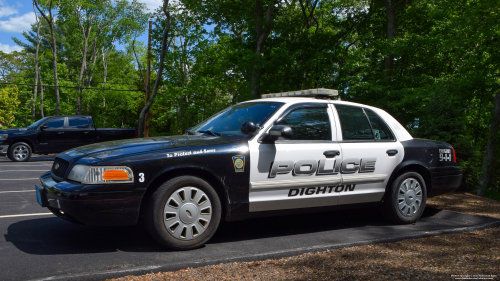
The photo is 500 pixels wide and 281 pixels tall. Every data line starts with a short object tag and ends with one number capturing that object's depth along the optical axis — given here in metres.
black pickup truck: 15.95
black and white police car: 3.83
